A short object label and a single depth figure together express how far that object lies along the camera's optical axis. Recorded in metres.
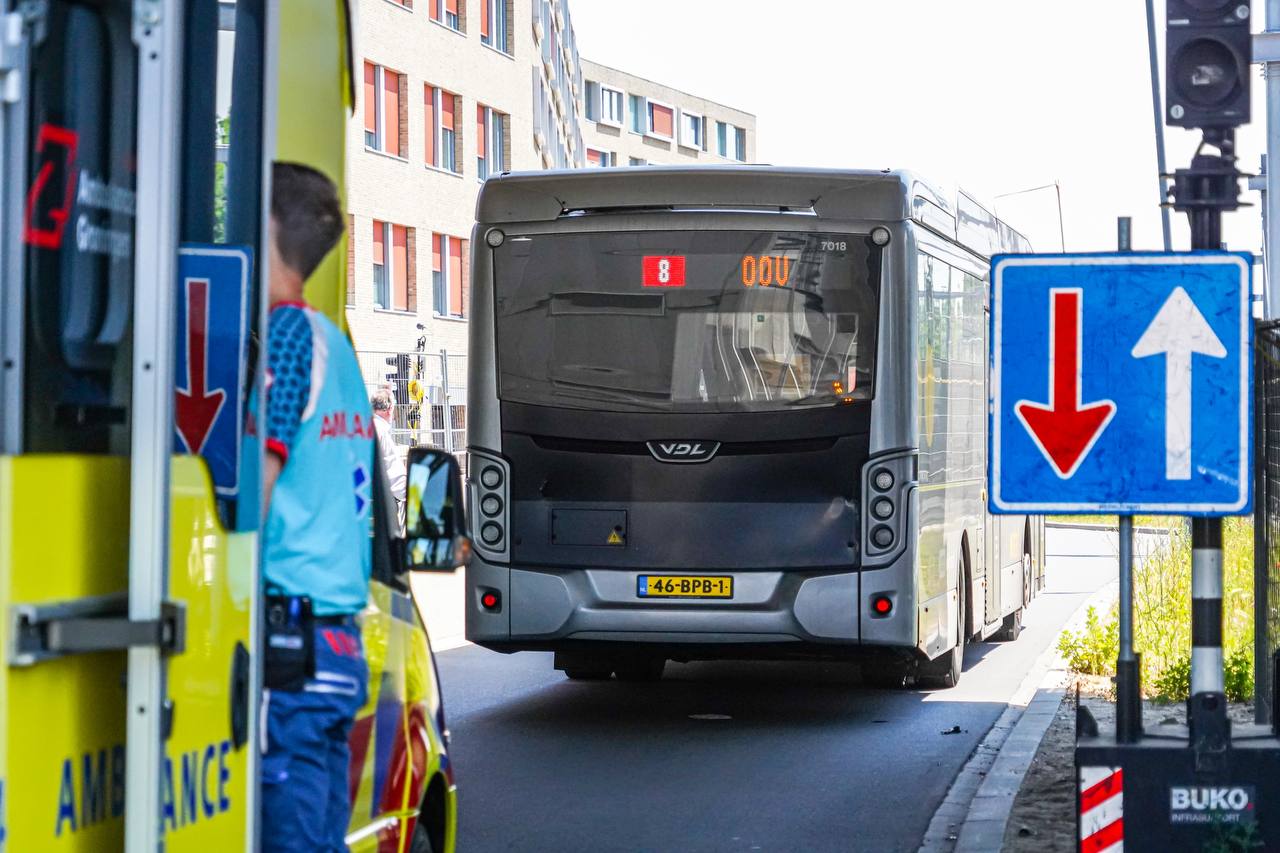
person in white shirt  17.64
